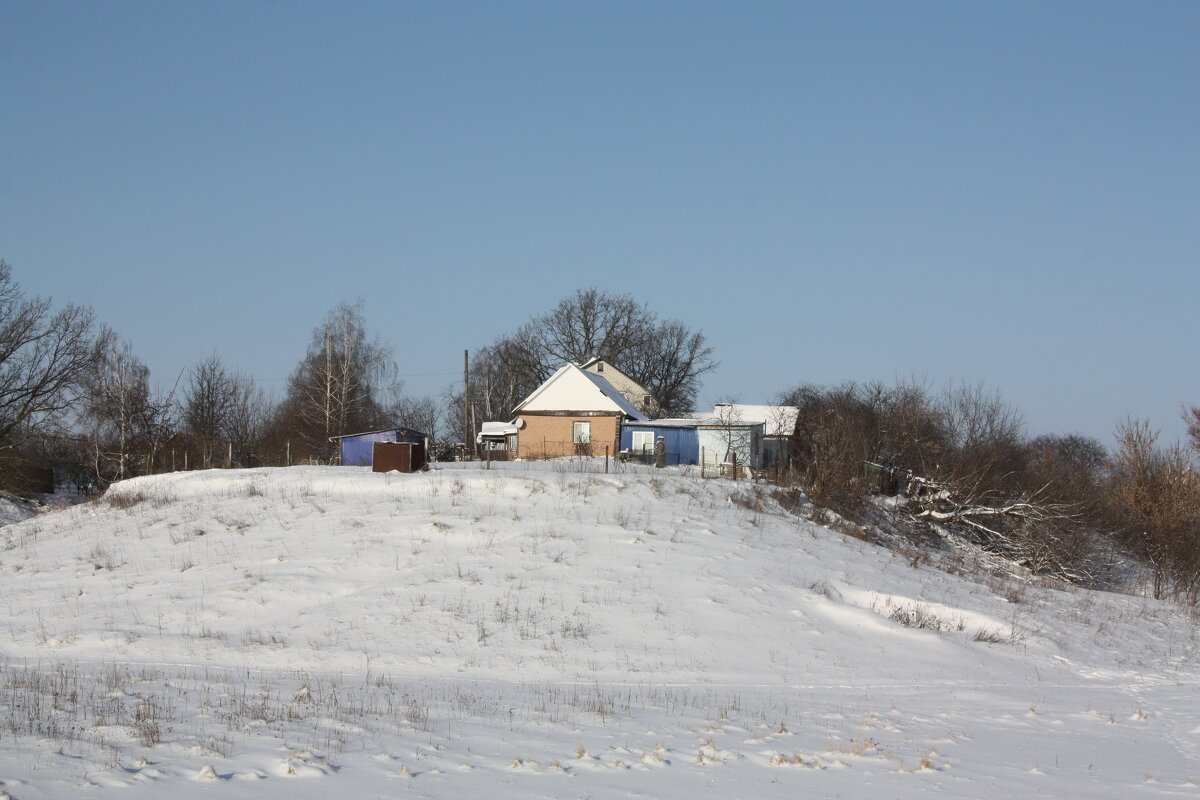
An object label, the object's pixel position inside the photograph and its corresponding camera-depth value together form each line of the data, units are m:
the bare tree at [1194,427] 52.93
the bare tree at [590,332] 76.31
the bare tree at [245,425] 67.32
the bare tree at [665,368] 77.38
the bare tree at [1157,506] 37.25
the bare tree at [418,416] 95.56
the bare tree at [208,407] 68.19
